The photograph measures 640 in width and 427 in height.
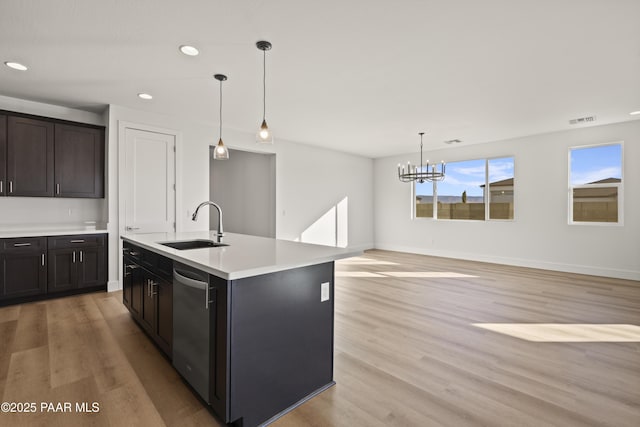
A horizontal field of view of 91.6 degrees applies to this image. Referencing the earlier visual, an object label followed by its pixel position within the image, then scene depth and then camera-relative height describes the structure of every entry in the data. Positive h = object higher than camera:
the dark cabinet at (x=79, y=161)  4.21 +0.69
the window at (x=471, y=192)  6.59 +0.47
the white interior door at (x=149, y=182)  4.55 +0.44
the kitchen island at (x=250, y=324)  1.62 -0.66
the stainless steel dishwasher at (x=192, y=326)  1.75 -0.70
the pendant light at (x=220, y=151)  3.26 +0.63
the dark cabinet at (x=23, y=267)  3.66 -0.70
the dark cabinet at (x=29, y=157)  3.88 +0.68
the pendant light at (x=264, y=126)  2.72 +0.78
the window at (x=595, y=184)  5.34 +0.52
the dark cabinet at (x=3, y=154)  3.80 +0.69
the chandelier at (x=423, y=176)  5.80 +0.69
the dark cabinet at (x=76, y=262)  3.97 -0.69
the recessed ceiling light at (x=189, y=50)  2.78 +1.47
